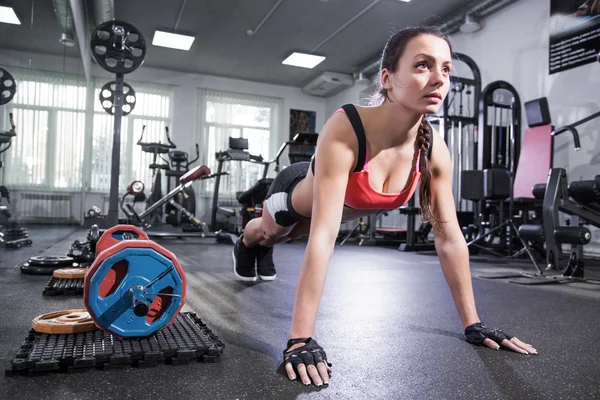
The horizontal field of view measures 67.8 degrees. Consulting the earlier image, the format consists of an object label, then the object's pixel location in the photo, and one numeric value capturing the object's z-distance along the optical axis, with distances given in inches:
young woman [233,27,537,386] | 43.2
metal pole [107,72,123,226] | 130.8
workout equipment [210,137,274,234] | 252.2
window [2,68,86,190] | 184.1
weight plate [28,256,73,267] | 97.1
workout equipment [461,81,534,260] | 160.4
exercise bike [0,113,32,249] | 145.2
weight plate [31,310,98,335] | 47.7
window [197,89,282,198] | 339.3
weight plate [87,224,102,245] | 95.7
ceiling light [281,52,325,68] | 295.8
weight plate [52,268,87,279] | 83.9
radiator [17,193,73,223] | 266.8
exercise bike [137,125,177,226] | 268.2
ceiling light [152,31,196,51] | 267.7
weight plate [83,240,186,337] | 42.9
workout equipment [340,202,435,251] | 190.7
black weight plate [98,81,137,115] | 139.2
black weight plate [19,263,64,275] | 94.7
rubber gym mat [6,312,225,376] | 39.2
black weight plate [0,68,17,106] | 141.1
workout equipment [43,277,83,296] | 74.7
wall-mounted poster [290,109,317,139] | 366.3
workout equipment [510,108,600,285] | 111.2
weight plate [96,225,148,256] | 81.0
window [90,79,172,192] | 313.0
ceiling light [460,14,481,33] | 218.2
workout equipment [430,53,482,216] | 190.5
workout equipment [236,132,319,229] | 237.1
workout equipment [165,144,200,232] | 278.2
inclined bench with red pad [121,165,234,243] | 202.0
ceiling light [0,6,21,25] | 133.6
